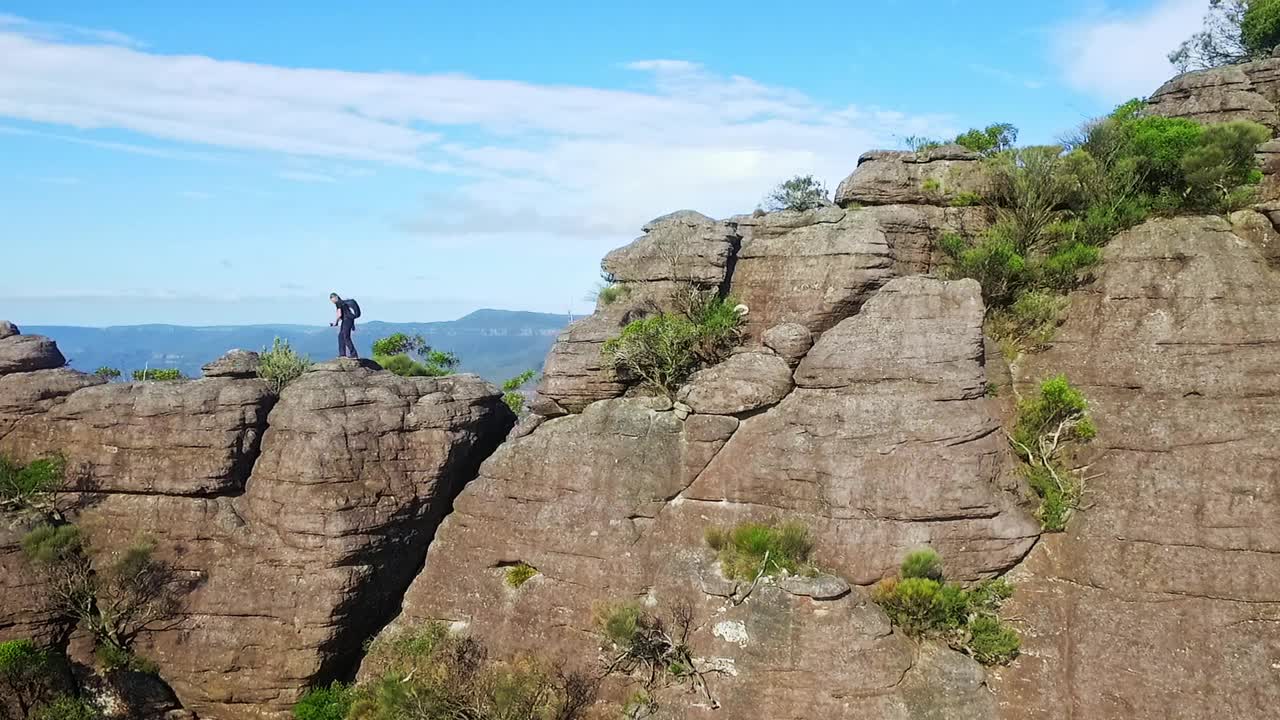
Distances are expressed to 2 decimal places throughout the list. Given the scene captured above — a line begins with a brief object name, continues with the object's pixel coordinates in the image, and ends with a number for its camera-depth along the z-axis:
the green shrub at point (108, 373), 25.34
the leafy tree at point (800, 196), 27.36
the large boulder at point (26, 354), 23.89
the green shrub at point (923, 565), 17.73
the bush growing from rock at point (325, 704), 21.17
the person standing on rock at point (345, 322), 26.28
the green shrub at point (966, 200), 24.14
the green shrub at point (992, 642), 17.28
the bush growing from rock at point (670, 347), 21.94
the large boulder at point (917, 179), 24.42
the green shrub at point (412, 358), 27.81
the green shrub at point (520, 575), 21.19
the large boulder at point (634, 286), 22.62
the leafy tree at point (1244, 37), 32.28
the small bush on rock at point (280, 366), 24.09
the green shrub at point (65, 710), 19.83
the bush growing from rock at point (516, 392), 26.33
